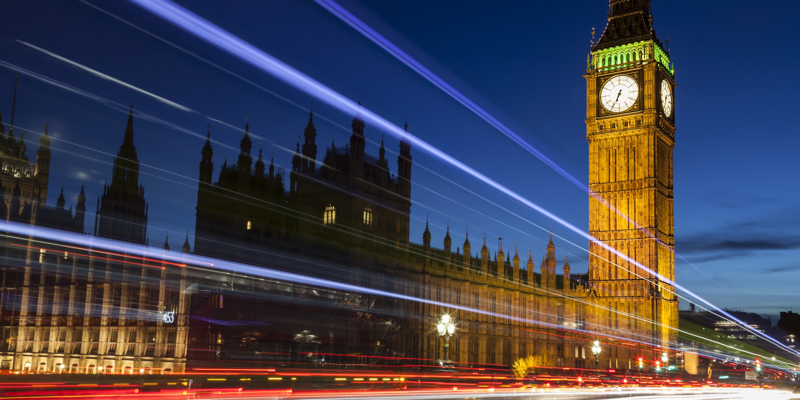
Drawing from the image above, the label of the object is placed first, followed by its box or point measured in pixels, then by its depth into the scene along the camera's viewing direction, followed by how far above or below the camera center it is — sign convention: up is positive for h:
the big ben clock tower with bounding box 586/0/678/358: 78.06 +16.70
